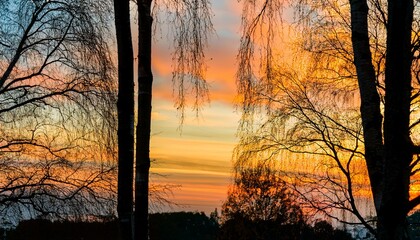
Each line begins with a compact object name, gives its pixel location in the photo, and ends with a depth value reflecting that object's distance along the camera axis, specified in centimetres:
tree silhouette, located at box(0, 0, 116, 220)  1083
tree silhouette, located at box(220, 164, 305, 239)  3562
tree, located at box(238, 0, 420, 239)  359
